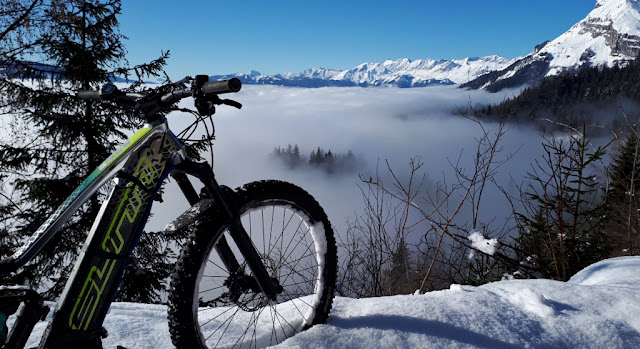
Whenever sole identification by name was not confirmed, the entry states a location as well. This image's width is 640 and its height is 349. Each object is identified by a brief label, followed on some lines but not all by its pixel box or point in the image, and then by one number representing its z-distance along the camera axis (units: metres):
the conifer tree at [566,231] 5.16
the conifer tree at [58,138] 8.08
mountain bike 1.76
